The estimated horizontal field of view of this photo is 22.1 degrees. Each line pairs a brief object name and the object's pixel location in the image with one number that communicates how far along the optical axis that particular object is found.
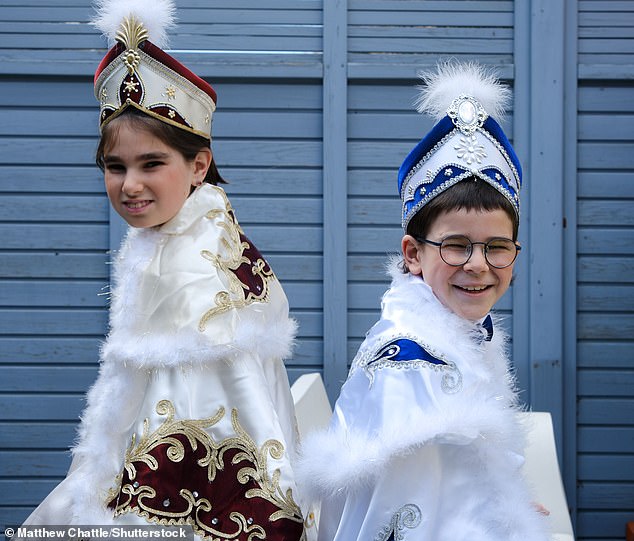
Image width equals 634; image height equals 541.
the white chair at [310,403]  2.67
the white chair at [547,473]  2.54
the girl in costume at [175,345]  2.13
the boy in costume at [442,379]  1.97
